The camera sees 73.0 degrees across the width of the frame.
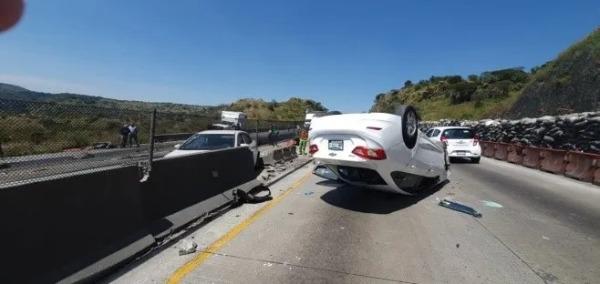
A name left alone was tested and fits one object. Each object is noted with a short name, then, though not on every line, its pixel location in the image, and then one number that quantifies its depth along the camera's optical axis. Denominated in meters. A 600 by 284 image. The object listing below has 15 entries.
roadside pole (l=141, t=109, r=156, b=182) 5.73
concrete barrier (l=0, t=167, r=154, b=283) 3.63
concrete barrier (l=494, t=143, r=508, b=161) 21.36
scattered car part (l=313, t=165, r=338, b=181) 9.57
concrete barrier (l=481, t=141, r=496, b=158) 23.44
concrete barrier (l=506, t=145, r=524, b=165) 19.39
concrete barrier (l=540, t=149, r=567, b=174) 15.36
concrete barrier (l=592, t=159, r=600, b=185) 12.95
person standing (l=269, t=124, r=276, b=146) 26.16
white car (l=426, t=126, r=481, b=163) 19.03
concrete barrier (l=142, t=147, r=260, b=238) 5.80
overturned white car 7.52
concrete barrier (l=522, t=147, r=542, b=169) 17.49
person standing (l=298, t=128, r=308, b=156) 21.66
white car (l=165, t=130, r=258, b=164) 11.75
